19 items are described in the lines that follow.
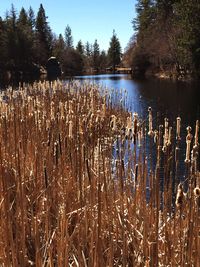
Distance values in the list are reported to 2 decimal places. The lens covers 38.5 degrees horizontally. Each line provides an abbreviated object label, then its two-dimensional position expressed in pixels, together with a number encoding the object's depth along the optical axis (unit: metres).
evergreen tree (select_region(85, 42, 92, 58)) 80.28
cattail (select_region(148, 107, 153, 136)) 2.31
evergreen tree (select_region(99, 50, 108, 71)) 67.86
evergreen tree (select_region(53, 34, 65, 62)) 47.58
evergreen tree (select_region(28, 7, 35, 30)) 52.39
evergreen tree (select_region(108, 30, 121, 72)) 66.33
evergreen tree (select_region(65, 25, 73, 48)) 75.36
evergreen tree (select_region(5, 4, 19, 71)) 34.29
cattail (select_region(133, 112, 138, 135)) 2.28
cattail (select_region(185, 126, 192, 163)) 1.93
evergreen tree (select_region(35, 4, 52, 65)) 45.59
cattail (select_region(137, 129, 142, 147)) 2.75
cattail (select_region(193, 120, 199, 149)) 2.03
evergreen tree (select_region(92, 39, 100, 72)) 66.57
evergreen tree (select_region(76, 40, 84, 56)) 67.08
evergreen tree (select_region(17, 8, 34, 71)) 34.86
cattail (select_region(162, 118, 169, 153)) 2.14
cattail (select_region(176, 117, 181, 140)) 2.20
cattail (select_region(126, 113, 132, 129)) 2.67
